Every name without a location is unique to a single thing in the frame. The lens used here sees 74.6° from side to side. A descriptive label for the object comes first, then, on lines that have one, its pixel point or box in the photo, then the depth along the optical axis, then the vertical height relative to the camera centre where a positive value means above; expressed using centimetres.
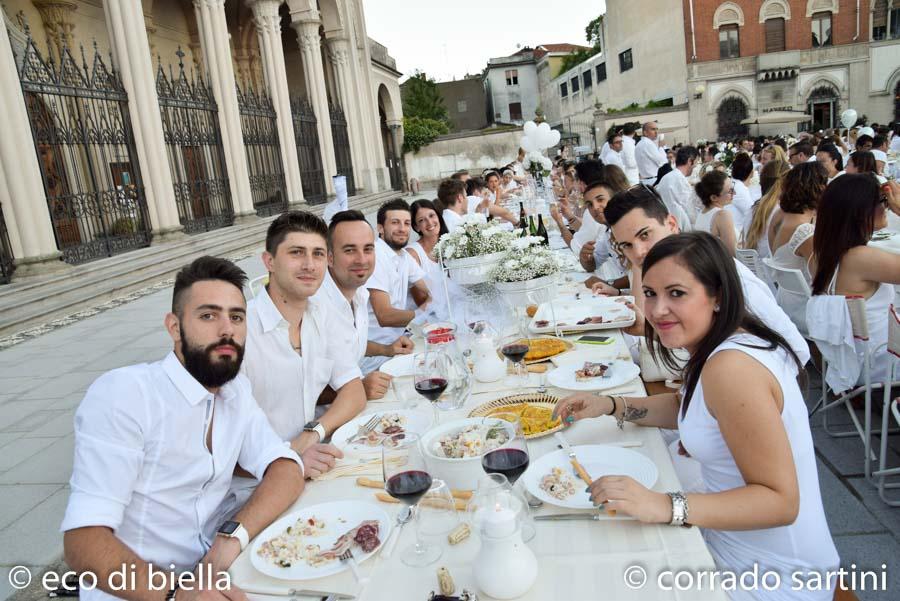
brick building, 3123 +505
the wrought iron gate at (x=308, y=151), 1518 +166
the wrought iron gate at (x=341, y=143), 1789 +203
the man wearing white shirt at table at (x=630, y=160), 1152 +30
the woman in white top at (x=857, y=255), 320 -58
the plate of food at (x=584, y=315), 300 -71
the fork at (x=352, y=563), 132 -79
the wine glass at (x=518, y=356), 232 -64
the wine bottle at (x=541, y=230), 572 -42
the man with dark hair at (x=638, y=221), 275 -21
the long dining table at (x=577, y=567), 120 -81
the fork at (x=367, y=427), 211 -78
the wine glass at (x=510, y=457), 140 -62
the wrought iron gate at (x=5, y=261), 780 -13
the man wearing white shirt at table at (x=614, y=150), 1148 +53
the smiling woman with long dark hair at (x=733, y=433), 142 -68
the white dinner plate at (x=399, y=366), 279 -78
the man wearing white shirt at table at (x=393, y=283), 407 -57
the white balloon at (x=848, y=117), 1791 +97
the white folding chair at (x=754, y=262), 489 -83
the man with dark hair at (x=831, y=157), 785 -8
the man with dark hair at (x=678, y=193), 846 -32
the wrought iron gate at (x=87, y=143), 797 +140
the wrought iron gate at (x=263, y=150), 1283 +159
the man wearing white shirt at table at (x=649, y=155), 1116 +34
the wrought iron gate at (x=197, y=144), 1043 +156
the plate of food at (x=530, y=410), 192 -76
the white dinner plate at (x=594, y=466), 153 -78
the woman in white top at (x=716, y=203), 571 -39
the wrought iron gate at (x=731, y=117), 3175 +246
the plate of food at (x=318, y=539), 139 -80
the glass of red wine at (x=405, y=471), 141 -64
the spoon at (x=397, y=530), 140 -80
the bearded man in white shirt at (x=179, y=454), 158 -67
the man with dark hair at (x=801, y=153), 897 +3
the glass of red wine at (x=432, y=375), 201 -59
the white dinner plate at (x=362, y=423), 202 -79
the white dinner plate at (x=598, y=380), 222 -75
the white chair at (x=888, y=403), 256 -117
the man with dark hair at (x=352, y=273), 326 -35
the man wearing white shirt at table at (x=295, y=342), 252 -54
